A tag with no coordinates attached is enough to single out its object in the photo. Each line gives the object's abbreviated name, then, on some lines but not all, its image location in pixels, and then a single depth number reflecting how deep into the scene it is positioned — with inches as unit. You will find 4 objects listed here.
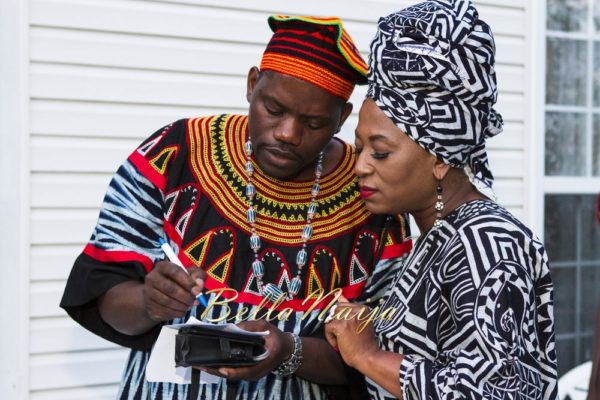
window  222.2
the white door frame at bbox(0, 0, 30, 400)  156.2
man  97.3
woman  78.8
